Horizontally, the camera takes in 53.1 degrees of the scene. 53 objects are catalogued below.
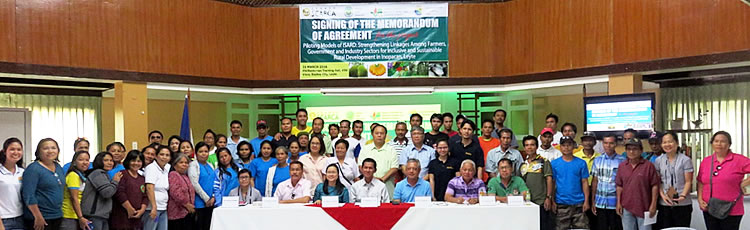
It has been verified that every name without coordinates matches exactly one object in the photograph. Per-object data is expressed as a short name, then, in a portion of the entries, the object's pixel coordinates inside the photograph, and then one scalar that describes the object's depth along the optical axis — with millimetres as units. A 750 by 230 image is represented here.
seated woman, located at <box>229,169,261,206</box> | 8453
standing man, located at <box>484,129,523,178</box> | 8953
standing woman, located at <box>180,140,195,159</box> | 9227
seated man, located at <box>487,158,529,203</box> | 8125
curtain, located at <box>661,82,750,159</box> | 11539
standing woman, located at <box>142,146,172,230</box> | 8219
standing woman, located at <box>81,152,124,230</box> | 7748
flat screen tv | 9914
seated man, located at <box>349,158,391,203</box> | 8055
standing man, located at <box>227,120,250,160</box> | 10688
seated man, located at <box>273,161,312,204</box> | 8258
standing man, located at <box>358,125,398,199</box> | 9227
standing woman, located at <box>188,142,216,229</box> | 8758
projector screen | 14102
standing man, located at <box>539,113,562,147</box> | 10625
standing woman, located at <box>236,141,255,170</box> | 9469
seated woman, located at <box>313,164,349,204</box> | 7914
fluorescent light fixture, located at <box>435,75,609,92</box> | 11617
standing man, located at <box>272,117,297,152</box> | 10328
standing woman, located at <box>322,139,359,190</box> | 9070
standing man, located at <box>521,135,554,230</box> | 8602
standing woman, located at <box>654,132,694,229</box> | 8133
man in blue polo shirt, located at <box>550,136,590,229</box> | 8594
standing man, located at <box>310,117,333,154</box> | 10805
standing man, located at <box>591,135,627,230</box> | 8555
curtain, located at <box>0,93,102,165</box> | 12812
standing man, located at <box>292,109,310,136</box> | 11109
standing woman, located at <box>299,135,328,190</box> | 9125
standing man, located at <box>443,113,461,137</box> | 10305
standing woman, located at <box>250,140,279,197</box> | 9250
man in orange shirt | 9844
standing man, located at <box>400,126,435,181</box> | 9055
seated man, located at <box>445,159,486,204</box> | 7977
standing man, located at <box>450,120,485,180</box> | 9094
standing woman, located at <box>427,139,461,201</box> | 8867
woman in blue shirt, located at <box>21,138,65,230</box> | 7285
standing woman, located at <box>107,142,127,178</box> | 8727
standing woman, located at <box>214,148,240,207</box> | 8938
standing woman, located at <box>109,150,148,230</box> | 8016
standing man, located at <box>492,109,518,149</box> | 10867
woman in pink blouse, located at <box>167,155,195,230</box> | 8430
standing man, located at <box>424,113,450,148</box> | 9750
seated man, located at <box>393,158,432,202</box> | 8023
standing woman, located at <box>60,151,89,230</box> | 7758
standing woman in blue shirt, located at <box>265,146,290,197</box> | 8820
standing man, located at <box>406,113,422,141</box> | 10531
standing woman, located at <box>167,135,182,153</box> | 9594
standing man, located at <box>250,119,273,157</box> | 10570
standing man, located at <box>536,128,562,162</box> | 9109
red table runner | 7355
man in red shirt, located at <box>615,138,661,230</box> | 8219
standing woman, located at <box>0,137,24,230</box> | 7152
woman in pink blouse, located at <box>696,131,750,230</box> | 7477
